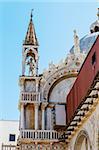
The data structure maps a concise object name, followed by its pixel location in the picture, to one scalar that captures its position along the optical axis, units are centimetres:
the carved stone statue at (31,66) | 2347
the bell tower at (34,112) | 2044
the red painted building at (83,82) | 1625
